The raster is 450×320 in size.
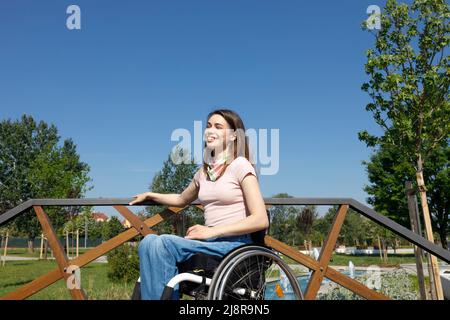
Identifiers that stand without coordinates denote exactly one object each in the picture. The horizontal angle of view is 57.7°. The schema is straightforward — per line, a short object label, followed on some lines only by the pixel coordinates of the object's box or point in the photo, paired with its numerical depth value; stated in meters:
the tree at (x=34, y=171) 17.22
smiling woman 1.74
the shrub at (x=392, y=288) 5.19
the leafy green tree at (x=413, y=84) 5.78
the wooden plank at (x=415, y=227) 5.07
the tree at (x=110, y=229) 21.97
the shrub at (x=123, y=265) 7.81
